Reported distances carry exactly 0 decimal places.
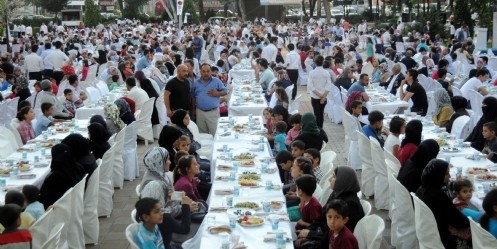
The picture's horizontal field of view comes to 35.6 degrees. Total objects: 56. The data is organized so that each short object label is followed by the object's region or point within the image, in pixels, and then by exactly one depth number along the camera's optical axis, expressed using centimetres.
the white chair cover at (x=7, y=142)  1016
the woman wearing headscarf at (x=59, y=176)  799
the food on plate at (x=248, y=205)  725
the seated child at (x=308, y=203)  705
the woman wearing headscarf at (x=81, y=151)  841
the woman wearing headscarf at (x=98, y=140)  977
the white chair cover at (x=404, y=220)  761
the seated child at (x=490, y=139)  934
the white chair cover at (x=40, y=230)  635
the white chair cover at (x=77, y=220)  768
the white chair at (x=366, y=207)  672
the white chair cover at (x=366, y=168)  1009
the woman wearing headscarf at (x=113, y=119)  1138
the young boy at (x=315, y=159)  849
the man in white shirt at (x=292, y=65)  1891
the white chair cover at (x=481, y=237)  576
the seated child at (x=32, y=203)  712
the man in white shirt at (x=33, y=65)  2108
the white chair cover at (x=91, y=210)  854
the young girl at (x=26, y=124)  1119
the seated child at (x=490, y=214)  610
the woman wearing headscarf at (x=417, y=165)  789
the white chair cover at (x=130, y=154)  1152
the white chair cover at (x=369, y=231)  594
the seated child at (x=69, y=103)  1394
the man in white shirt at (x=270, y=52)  2120
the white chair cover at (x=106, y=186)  942
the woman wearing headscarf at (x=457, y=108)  1140
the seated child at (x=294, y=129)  1037
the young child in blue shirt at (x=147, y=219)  614
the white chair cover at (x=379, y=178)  943
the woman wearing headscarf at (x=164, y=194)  680
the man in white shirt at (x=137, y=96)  1402
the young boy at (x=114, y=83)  1647
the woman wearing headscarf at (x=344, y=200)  675
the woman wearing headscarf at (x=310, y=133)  971
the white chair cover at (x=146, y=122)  1360
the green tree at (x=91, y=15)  5122
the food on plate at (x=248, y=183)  810
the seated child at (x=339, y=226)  598
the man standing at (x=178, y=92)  1279
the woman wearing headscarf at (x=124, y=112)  1201
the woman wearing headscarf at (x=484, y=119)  1047
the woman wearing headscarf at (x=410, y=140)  887
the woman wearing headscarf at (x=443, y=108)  1191
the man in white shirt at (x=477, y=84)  1397
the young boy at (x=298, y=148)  889
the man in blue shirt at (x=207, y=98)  1302
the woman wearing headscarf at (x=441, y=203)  674
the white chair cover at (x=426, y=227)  657
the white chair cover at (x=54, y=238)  598
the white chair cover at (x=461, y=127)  1102
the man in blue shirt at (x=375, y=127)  1013
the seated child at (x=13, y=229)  607
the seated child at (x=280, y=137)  1041
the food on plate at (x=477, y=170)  838
